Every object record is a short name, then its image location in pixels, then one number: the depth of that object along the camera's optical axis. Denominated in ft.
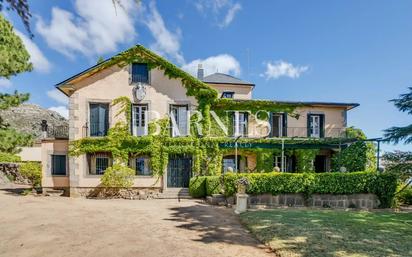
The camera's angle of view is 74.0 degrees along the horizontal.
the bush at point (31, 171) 77.25
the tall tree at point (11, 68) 41.09
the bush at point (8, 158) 92.04
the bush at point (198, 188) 56.75
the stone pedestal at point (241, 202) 40.04
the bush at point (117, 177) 56.75
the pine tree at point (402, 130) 38.11
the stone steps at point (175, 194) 57.47
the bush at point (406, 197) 53.26
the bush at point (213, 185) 53.00
